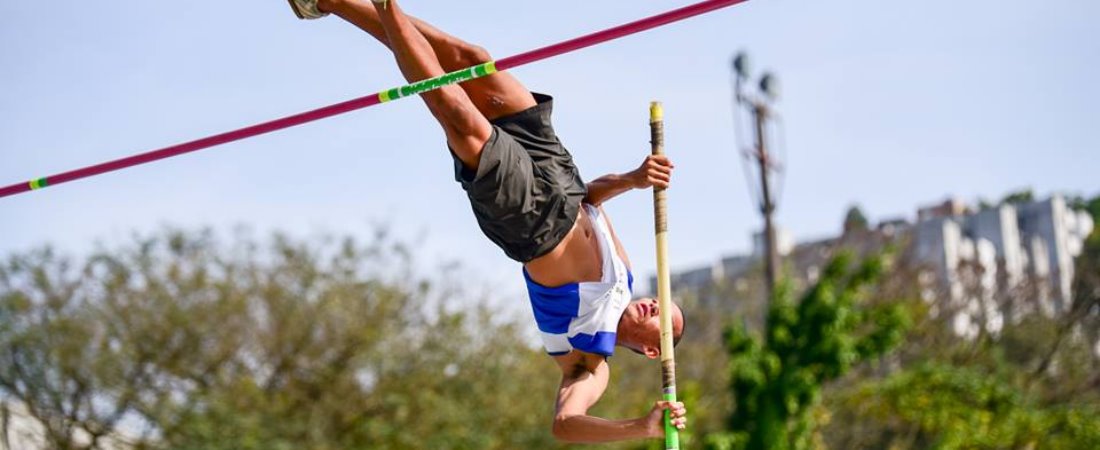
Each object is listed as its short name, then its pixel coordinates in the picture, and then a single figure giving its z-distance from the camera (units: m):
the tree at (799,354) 16.19
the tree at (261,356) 17.59
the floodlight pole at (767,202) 19.45
